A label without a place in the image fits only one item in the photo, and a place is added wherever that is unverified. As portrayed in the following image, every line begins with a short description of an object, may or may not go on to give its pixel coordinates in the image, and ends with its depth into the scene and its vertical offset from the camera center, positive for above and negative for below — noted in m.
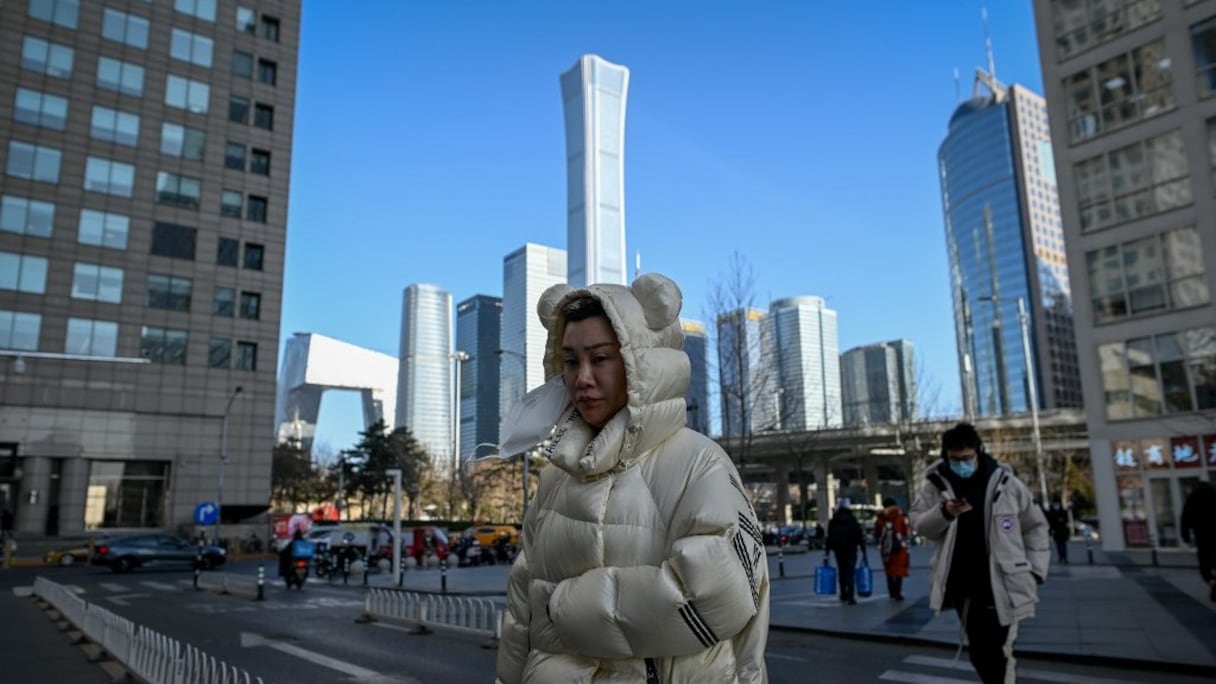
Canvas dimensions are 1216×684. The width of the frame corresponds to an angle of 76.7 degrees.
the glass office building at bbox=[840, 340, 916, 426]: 43.50 +7.02
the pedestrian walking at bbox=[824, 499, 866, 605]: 14.20 -1.15
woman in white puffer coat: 2.06 -0.14
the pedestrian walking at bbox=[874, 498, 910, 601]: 14.54 -1.30
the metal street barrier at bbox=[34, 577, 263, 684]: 5.89 -1.55
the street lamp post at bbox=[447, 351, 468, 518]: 57.08 +0.94
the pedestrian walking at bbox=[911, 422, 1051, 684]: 5.05 -0.46
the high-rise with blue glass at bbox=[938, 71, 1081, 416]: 106.94 +38.77
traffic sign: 35.19 -1.15
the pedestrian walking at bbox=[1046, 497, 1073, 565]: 23.92 -1.62
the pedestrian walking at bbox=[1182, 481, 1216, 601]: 10.21 -0.60
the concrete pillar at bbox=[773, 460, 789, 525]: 68.19 -0.41
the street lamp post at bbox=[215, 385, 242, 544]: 40.97 +2.14
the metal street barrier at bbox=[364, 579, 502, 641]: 11.43 -2.04
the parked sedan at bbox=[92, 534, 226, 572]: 27.47 -2.37
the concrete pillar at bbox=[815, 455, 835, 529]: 64.12 -0.67
